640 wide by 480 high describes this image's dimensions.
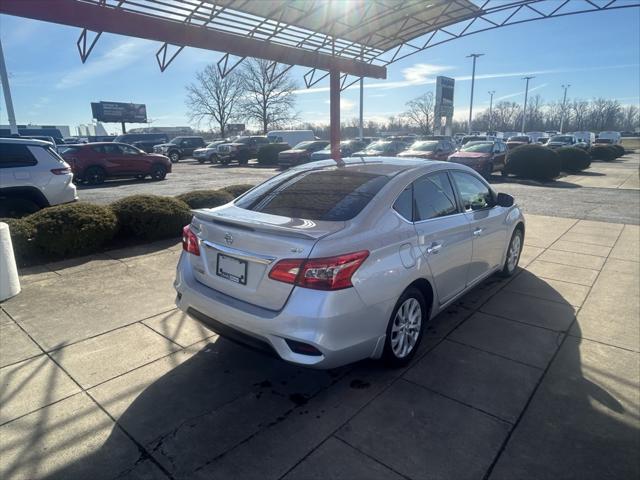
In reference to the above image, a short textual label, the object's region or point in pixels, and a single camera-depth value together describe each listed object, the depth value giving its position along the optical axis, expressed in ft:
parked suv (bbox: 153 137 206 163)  110.63
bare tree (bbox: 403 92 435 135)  233.76
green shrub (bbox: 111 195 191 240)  21.39
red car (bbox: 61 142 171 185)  53.54
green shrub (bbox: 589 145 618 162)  98.02
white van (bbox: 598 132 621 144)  133.87
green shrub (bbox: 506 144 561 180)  56.90
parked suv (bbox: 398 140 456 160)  56.40
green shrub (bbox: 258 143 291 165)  93.66
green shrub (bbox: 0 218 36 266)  17.47
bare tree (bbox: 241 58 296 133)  177.58
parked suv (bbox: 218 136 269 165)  94.53
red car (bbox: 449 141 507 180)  57.31
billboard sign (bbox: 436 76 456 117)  103.55
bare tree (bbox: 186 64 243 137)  191.01
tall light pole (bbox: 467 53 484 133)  158.52
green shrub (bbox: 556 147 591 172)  67.67
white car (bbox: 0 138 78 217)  23.50
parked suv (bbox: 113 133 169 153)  122.00
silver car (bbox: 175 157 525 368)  8.11
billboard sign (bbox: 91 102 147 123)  195.93
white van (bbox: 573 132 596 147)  139.93
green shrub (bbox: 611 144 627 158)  102.53
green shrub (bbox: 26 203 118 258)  18.26
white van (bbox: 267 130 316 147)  117.91
